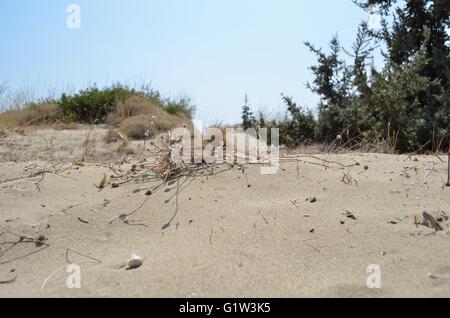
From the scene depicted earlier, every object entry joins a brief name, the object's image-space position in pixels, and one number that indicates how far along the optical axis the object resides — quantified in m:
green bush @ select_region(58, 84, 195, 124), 7.93
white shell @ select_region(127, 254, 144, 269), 2.20
